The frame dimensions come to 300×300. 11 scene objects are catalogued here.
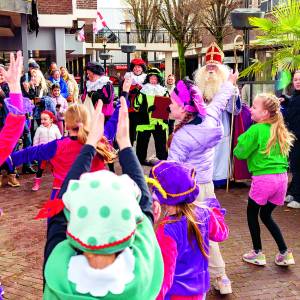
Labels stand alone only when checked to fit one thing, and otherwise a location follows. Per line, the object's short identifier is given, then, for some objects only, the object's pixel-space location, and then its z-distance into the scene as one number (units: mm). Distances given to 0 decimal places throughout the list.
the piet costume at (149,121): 8734
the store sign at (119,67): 51531
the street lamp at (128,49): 18559
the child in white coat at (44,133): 7707
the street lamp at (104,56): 24594
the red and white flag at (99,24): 23478
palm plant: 7348
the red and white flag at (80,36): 19659
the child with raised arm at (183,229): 2623
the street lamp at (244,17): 8398
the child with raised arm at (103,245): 1438
